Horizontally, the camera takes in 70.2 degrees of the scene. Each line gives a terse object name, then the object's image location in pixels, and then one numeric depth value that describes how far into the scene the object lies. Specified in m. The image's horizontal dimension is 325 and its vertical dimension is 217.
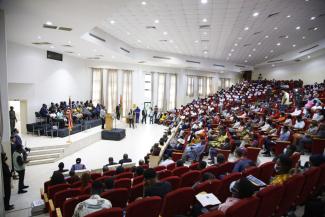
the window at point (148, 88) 24.39
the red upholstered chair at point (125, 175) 5.16
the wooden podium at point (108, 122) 14.92
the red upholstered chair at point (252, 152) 6.70
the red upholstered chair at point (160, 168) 5.57
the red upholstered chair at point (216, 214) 2.27
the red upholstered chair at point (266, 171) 4.24
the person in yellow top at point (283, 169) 3.88
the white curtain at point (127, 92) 22.78
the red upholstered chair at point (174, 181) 4.04
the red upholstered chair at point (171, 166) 5.95
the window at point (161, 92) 25.22
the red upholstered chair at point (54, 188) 4.59
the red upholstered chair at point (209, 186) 3.43
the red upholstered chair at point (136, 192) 4.05
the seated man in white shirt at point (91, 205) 2.80
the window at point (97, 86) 21.86
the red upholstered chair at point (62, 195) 4.02
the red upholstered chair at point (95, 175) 5.41
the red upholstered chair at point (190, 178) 4.19
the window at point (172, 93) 26.03
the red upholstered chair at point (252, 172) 3.99
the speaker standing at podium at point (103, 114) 15.55
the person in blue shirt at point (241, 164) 4.66
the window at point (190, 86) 27.68
